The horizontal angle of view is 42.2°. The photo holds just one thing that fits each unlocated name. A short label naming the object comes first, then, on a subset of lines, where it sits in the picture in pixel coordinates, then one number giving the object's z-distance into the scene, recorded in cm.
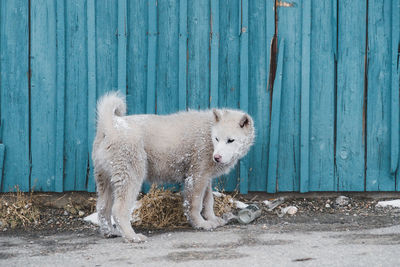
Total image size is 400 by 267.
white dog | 507
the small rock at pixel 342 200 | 643
